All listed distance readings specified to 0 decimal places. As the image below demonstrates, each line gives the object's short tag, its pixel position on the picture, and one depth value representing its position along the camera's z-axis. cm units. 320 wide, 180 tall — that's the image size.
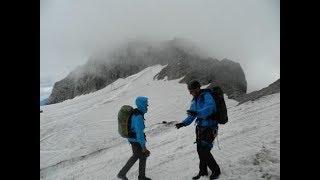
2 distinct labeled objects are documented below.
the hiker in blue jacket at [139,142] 280
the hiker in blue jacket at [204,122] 278
